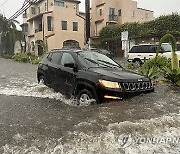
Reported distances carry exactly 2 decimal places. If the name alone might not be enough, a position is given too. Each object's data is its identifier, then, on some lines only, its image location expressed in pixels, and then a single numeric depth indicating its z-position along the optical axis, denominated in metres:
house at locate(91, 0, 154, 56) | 38.81
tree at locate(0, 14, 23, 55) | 40.38
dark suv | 5.48
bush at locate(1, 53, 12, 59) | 38.02
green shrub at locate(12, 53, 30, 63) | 29.72
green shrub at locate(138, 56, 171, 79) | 9.02
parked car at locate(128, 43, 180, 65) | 16.58
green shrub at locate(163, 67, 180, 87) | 7.99
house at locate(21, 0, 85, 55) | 35.31
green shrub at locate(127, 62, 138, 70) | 16.17
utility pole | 17.89
